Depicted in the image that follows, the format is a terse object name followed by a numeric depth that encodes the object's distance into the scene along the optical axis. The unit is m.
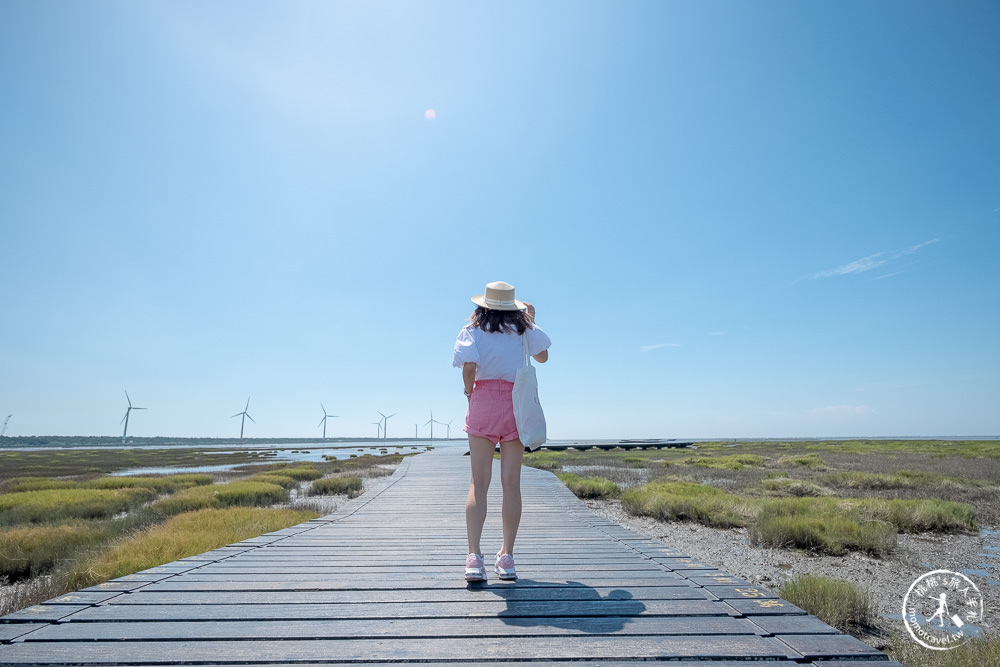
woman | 3.45
